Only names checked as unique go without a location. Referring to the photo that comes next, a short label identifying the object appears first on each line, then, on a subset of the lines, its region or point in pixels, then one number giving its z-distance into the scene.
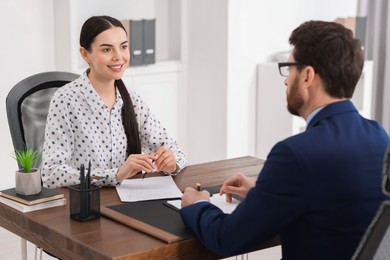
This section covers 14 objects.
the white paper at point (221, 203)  3.05
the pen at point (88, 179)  2.99
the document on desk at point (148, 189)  3.26
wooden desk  2.63
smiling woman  3.65
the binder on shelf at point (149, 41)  6.68
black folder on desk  2.76
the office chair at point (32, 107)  4.04
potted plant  3.13
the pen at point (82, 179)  2.97
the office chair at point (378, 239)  1.95
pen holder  2.93
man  2.47
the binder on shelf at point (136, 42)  6.59
